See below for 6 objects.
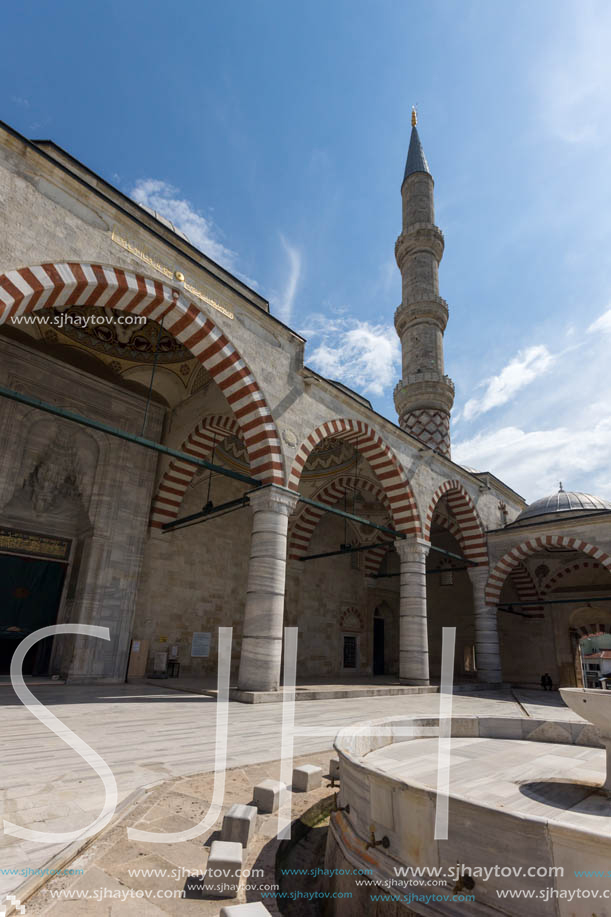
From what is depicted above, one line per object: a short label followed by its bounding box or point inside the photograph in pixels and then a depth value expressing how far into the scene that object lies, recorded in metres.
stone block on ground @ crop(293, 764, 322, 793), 3.24
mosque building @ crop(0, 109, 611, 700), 7.25
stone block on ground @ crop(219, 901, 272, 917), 1.55
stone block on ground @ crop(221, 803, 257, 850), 2.28
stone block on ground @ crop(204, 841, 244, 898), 1.89
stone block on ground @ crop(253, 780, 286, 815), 2.79
